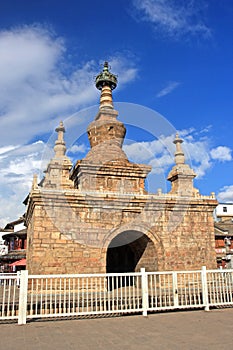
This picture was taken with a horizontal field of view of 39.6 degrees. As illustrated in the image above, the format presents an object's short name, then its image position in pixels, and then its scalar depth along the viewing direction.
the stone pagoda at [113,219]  13.23
